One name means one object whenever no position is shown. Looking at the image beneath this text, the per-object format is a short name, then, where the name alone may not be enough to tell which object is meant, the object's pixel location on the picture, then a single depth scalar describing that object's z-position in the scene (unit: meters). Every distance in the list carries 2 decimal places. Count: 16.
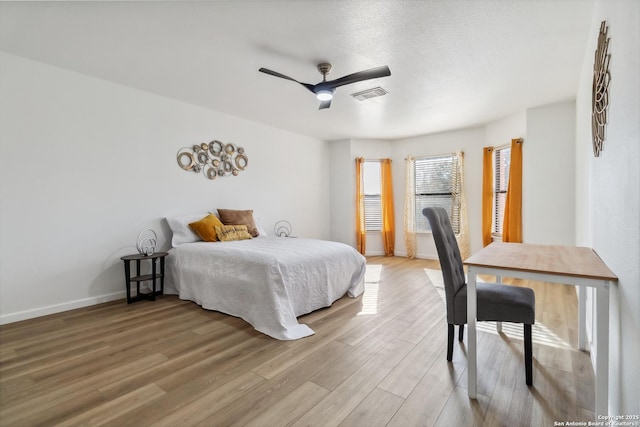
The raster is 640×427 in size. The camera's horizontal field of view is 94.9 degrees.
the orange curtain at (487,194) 5.00
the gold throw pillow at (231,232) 3.75
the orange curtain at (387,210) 6.21
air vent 3.47
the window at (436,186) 5.58
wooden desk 1.24
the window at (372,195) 6.38
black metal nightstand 3.24
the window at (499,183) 4.87
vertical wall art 1.42
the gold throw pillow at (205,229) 3.72
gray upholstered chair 1.71
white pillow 3.68
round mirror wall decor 4.05
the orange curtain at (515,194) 4.45
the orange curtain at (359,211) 6.19
